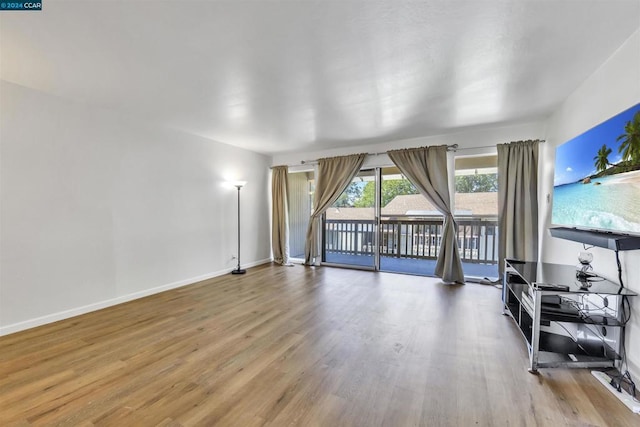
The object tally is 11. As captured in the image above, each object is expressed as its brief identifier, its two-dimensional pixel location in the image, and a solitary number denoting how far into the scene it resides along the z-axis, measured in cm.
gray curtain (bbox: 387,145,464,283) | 393
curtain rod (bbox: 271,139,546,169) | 379
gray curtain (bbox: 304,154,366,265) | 475
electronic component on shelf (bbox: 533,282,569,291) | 180
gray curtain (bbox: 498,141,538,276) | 348
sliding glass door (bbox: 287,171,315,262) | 578
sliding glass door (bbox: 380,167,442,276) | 505
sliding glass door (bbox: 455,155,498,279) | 404
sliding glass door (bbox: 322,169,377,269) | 488
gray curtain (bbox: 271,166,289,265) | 539
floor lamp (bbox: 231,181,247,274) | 455
